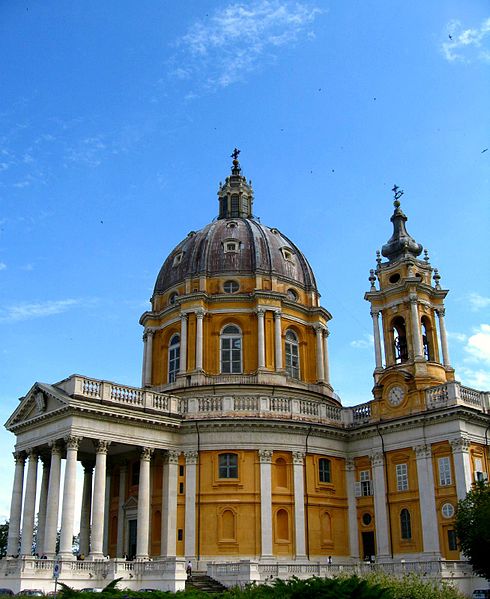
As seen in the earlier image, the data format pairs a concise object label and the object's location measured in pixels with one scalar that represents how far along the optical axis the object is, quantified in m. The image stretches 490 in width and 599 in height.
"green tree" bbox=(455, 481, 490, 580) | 31.69
